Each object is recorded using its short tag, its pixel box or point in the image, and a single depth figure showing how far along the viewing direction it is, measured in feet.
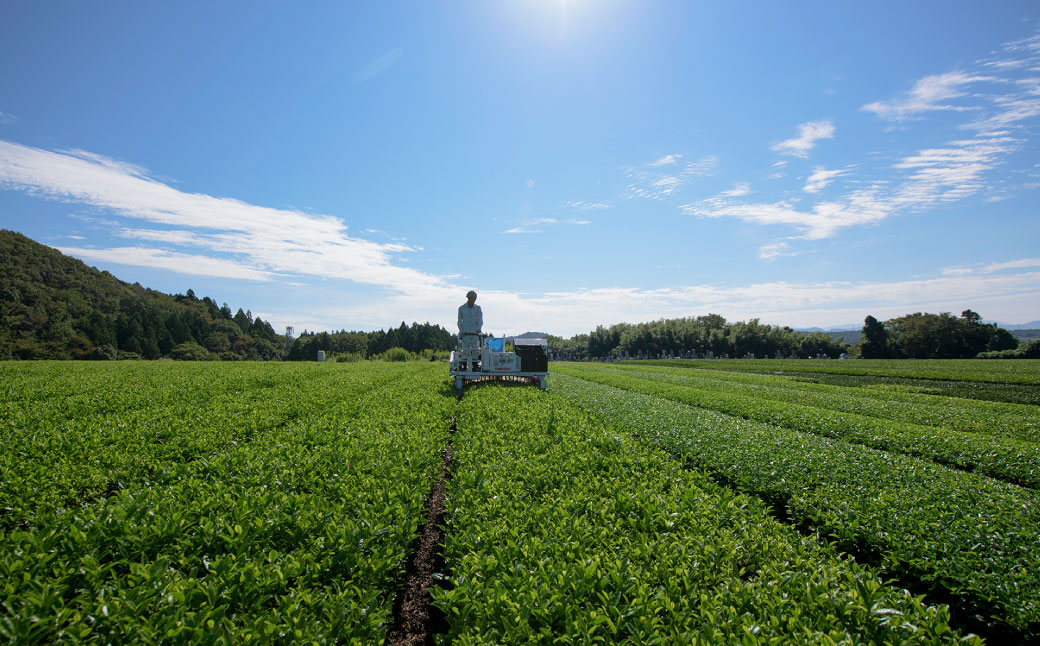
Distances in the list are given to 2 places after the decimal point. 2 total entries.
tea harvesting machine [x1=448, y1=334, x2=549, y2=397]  45.96
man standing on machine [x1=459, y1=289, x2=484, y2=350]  45.26
